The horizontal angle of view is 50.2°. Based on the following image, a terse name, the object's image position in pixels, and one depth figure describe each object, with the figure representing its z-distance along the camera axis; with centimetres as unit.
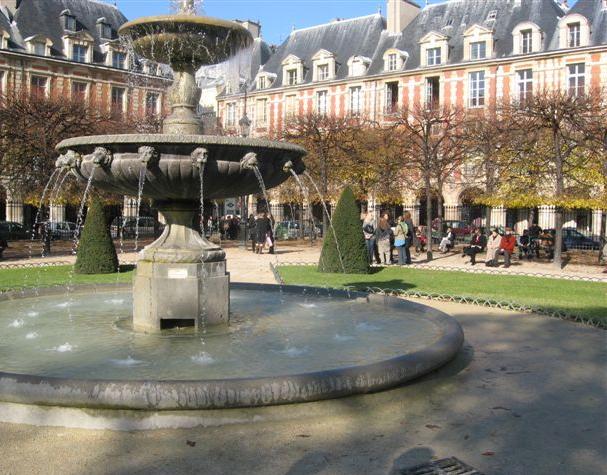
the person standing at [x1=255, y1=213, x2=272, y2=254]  2339
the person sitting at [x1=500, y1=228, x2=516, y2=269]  1905
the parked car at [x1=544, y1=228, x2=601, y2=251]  2706
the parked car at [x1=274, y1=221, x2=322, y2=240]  3450
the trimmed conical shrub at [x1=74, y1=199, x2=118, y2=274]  1464
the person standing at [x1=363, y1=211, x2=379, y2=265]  1875
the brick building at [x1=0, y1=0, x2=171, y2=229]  4047
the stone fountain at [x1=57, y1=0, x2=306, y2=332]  616
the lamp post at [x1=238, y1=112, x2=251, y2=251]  2737
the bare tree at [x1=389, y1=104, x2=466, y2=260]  2709
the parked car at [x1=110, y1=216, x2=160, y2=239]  3309
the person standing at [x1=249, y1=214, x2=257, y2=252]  2453
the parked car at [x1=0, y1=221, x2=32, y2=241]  3016
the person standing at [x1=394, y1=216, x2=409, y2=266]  1850
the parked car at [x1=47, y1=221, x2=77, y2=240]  3081
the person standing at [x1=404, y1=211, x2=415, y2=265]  1904
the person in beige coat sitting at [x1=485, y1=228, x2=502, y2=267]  1911
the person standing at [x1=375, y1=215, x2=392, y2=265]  1886
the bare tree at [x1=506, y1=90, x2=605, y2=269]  1998
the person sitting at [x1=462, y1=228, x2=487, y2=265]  1967
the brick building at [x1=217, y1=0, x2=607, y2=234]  3600
